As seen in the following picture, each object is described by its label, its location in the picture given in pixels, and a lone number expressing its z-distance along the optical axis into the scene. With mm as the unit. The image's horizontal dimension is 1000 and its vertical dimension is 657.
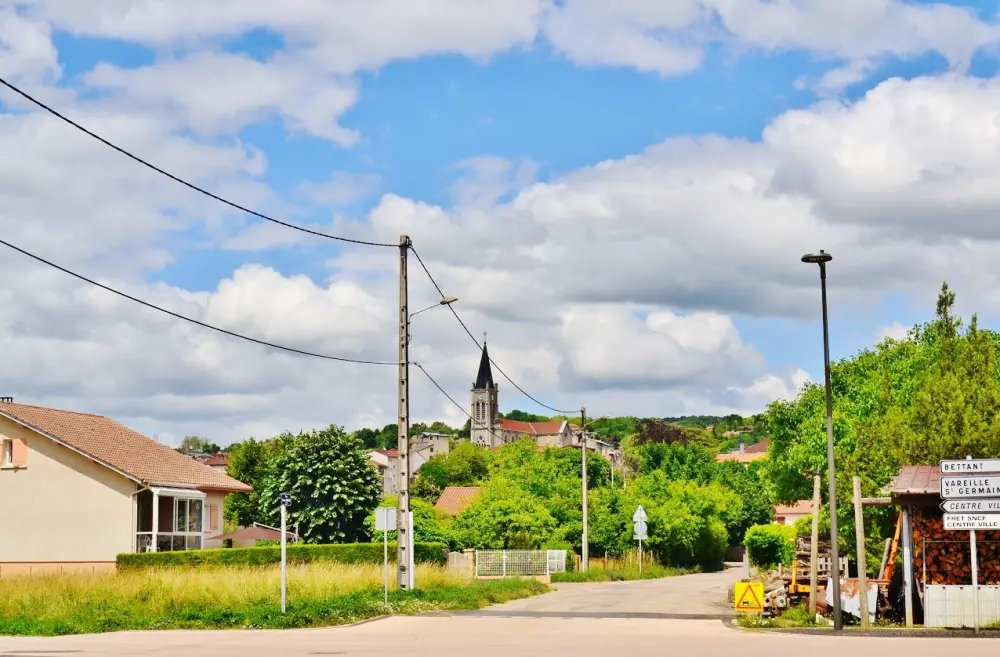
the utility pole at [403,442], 31109
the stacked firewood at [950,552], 24922
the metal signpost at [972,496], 22766
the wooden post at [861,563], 23688
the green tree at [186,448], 185700
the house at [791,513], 103062
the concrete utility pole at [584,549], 53000
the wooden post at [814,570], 25141
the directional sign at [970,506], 22781
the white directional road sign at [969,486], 22844
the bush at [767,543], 55678
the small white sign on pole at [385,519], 28041
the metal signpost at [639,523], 55156
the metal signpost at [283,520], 24875
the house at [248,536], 56097
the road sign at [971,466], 22922
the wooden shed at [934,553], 23672
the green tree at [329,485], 66312
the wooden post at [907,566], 23859
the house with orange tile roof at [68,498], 46000
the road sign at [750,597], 25000
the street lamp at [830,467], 23469
